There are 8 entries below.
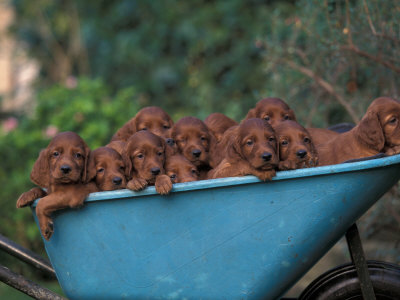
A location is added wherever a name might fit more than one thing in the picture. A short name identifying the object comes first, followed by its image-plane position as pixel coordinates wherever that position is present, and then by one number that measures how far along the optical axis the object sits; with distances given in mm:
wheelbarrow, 5320
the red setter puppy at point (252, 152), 5316
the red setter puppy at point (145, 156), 6180
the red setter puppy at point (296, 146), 5793
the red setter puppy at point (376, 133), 5687
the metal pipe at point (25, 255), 6727
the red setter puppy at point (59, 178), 5641
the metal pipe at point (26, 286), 5730
